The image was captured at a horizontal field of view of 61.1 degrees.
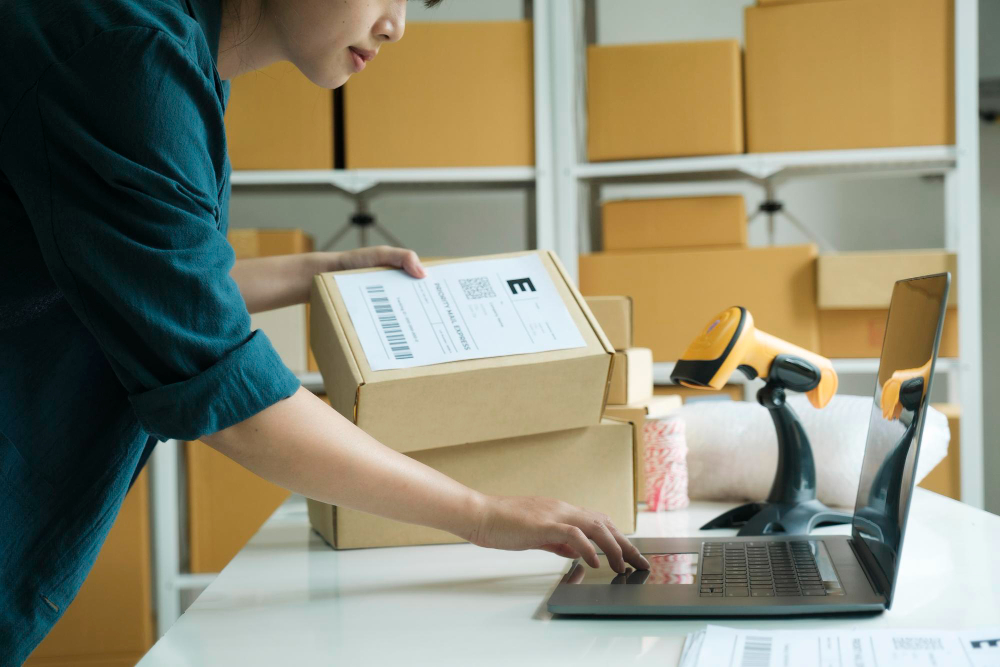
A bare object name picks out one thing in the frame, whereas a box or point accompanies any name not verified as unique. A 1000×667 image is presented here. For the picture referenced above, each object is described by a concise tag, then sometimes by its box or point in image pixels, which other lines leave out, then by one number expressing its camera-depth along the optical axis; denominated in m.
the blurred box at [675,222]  1.87
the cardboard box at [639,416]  1.04
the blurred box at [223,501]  1.89
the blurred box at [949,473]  1.78
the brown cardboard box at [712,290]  1.82
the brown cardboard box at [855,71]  1.79
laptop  0.61
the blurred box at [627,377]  1.07
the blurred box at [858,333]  1.82
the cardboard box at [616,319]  1.14
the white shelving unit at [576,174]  1.80
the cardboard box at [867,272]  1.78
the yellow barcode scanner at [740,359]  0.87
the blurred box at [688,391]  1.85
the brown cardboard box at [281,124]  1.91
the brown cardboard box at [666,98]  1.84
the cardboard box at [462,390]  0.81
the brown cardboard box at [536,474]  0.89
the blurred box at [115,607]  1.80
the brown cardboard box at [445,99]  1.89
